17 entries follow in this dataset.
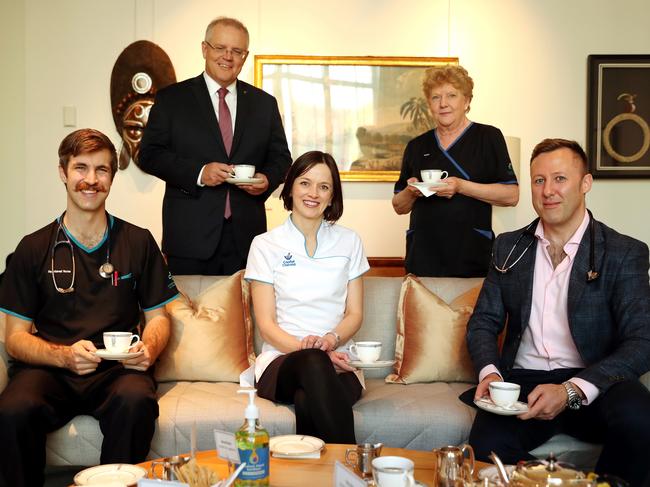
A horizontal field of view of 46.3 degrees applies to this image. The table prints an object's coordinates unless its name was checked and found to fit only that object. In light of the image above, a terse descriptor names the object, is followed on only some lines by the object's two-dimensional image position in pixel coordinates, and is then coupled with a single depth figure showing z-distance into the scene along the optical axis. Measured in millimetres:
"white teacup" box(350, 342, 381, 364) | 2465
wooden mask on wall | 4645
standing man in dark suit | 3242
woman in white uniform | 2664
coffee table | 1743
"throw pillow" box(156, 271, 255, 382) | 2904
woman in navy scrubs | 3260
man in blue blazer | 2240
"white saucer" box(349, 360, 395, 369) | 2420
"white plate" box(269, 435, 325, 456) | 1892
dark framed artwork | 4762
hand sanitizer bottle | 1633
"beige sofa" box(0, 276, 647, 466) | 2422
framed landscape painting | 4711
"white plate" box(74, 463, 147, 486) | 1683
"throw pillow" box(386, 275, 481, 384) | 2932
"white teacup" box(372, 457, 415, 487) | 1537
